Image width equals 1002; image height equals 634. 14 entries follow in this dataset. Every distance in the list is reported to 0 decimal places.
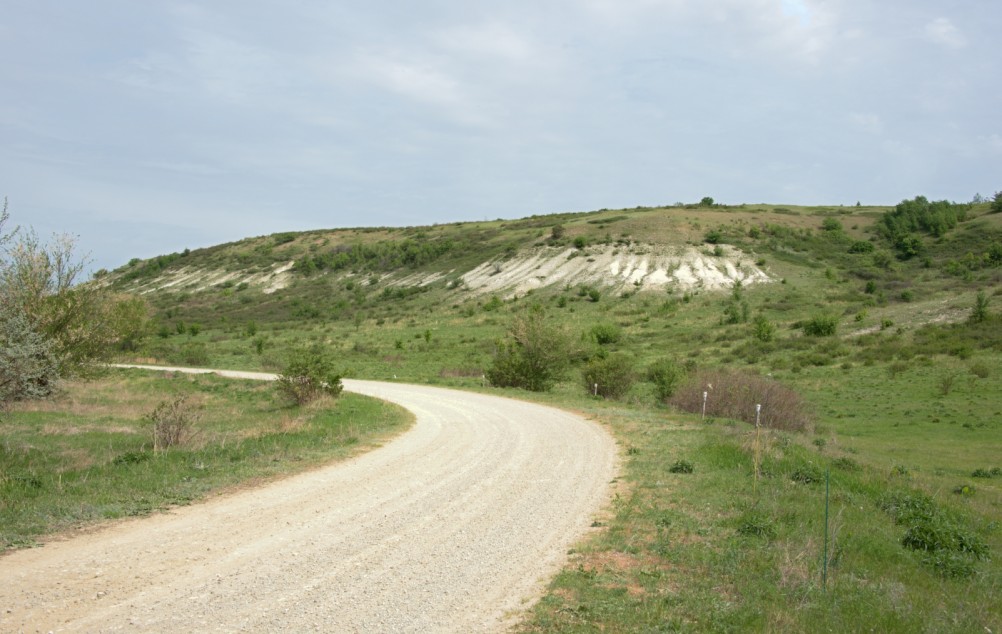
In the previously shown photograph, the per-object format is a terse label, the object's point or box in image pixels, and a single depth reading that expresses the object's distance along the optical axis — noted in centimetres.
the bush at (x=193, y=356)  4941
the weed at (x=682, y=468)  1348
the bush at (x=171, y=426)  1480
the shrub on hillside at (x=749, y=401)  2516
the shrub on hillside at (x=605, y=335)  5138
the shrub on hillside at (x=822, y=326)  4909
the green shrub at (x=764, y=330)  4850
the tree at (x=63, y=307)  2222
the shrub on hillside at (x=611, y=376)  3203
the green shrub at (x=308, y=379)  2550
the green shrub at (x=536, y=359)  3466
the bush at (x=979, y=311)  4525
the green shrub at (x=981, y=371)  3397
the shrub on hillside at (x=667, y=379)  3091
